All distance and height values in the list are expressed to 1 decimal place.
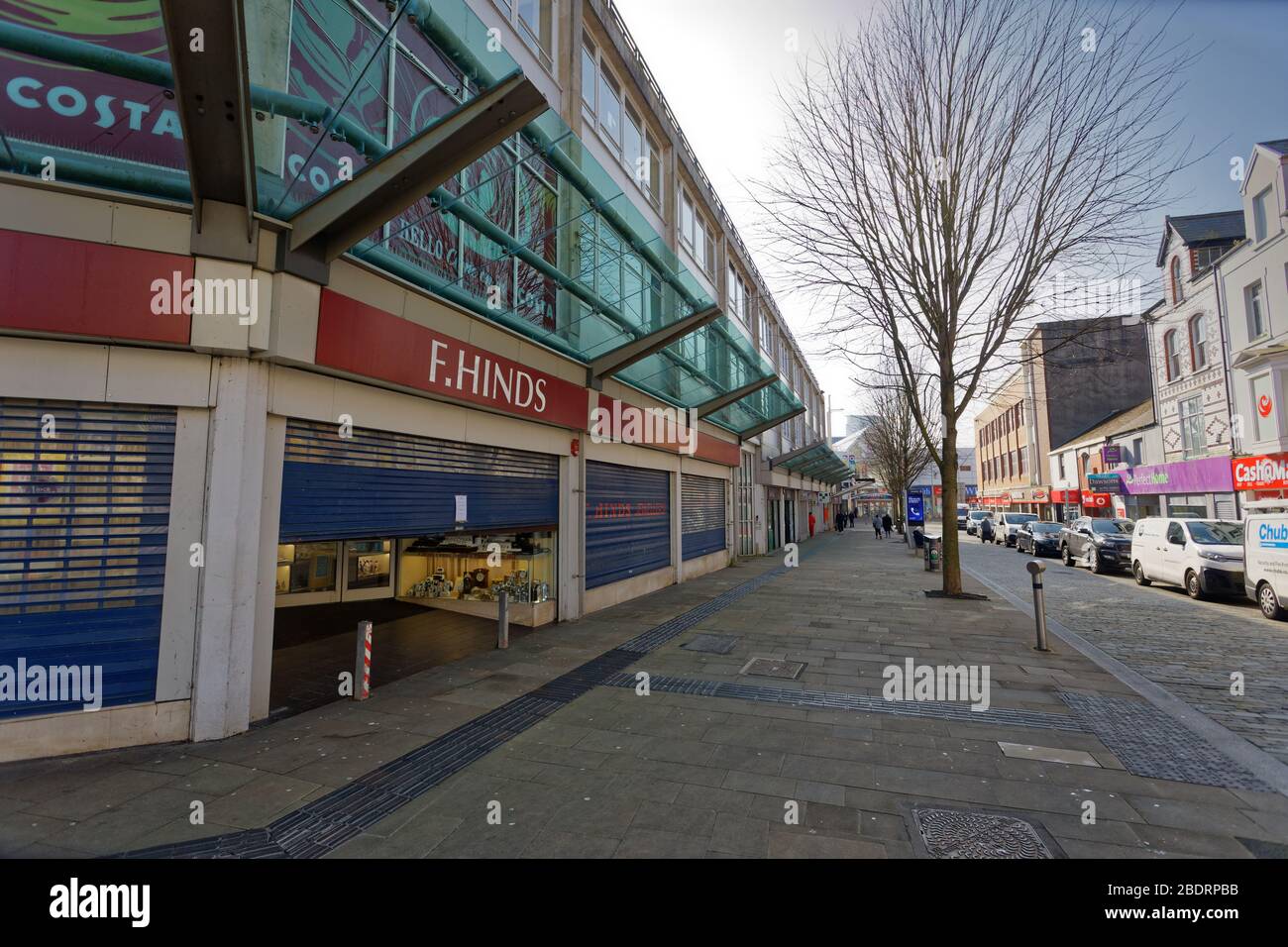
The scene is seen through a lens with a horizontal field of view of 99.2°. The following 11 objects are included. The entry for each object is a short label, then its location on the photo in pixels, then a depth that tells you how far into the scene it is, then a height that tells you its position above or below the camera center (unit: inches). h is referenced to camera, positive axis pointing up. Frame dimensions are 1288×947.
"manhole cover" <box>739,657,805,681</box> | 277.4 -81.8
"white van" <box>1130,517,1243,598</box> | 480.7 -41.0
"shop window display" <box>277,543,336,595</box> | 458.0 -48.3
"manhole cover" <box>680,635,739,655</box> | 329.1 -82.4
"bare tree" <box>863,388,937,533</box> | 1471.8 +213.6
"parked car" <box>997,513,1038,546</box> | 1212.7 -29.5
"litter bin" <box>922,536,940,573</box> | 742.5 -58.2
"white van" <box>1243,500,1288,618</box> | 388.2 -35.3
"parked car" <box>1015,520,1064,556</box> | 944.3 -46.2
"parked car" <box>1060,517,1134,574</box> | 705.0 -43.2
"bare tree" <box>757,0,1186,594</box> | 431.5 +252.4
